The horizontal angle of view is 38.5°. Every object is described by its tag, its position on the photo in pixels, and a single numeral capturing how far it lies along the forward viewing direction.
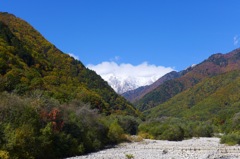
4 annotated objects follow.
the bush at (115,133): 74.99
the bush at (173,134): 94.00
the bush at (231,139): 73.94
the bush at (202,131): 113.12
